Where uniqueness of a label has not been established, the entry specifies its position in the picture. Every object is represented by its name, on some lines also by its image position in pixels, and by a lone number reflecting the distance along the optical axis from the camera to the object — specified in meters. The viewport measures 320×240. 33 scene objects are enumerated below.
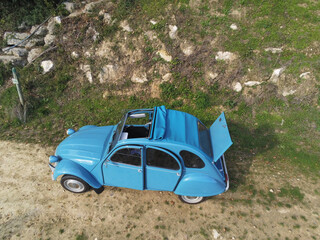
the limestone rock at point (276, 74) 8.22
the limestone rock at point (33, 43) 10.27
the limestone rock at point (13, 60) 9.72
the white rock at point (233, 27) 8.95
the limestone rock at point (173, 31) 9.03
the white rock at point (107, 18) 9.70
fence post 7.60
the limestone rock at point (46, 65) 9.39
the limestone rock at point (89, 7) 10.14
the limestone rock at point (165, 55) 8.89
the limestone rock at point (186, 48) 8.85
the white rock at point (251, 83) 8.37
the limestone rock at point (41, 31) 10.51
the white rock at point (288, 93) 8.17
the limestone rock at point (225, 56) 8.60
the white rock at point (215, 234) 4.80
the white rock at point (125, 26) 9.39
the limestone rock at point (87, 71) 9.22
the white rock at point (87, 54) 9.47
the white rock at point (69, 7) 10.50
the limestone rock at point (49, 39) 9.94
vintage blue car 4.45
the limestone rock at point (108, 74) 9.17
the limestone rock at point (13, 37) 10.53
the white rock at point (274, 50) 8.46
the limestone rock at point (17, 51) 9.93
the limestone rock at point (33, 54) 9.73
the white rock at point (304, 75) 8.09
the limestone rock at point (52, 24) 10.09
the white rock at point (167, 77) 8.81
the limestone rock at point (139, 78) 8.95
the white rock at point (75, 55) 9.48
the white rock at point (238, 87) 8.43
